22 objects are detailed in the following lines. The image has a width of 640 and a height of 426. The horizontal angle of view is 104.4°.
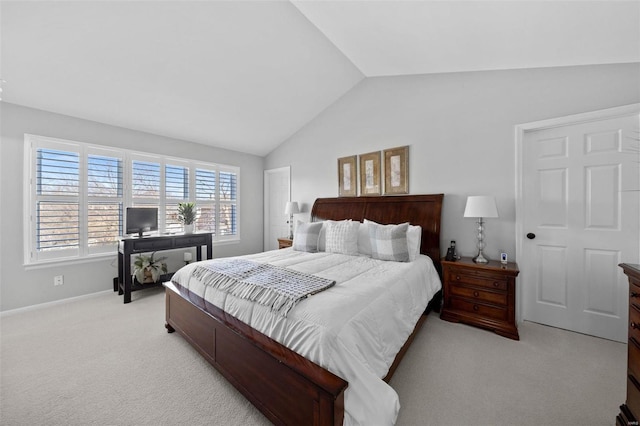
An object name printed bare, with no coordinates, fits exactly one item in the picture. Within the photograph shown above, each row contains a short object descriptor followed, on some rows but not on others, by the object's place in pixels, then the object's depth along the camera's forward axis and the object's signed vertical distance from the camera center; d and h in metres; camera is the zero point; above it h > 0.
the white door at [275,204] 5.30 +0.18
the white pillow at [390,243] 2.73 -0.34
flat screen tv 3.54 -0.12
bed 1.16 -0.88
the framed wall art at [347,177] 4.00 +0.59
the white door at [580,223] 2.25 -0.10
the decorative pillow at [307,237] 3.30 -0.34
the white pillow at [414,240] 2.86 -0.32
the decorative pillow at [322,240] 3.36 -0.38
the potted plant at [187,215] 4.05 -0.05
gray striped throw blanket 1.55 -0.51
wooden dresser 1.21 -0.72
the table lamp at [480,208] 2.57 +0.05
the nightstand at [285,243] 4.39 -0.55
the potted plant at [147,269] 3.57 -0.86
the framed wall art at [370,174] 3.72 +0.59
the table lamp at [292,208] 4.58 +0.07
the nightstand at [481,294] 2.39 -0.84
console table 3.32 -0.51
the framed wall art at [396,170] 3.45 +0.60
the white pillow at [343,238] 3.12 -0.33
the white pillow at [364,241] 3.08 -0.36
